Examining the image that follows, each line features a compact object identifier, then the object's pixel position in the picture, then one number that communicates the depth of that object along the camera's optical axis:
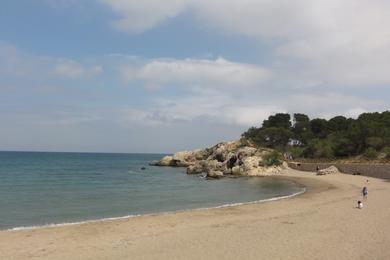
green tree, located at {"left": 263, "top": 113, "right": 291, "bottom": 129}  122.66
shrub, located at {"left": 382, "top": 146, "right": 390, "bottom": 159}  70.06
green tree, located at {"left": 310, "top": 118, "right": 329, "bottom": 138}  108.19
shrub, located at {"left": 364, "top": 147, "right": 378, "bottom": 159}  72.62
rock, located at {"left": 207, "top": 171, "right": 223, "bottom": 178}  68.53
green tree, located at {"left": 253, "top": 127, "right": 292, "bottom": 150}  109.75
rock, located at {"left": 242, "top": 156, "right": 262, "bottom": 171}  75.81
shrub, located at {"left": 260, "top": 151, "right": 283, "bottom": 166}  78.33
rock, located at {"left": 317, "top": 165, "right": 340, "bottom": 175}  64.60
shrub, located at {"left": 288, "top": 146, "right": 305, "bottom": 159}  95.01
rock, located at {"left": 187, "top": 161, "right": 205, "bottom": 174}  83.79
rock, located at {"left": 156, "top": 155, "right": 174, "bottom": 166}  123.56
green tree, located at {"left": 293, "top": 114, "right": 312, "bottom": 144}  110.59
